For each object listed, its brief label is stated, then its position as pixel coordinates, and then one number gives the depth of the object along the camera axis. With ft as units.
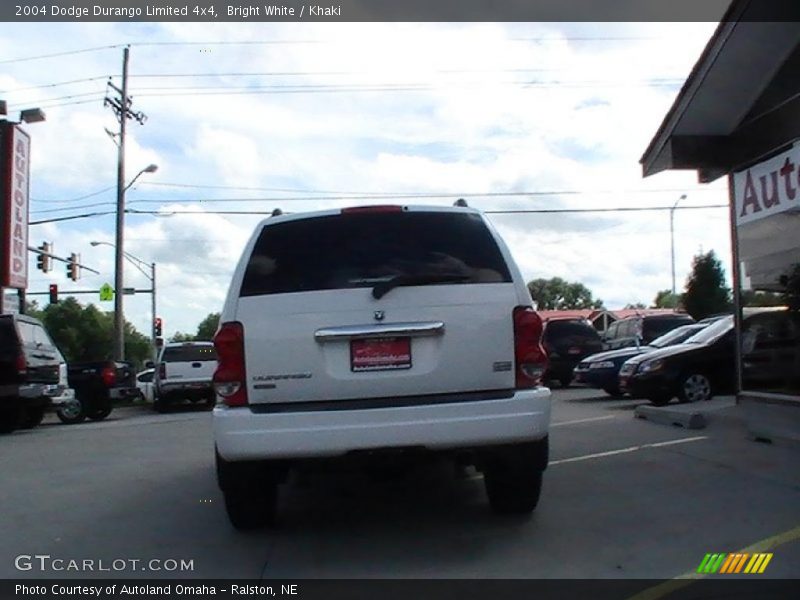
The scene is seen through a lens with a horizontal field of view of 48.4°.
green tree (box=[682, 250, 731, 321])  143.64
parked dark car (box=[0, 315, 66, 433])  50.04
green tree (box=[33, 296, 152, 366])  301.63
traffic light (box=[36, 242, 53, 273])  106.01
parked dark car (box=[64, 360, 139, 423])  63.00
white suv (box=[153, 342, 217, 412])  71.05
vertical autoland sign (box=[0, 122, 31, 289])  82.89
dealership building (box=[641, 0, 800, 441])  31.22
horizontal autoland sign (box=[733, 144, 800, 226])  30.89
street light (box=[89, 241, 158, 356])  158.20
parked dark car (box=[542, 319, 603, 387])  73.82
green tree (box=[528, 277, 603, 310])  414.00
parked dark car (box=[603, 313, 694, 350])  78.79
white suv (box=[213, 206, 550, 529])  17.22
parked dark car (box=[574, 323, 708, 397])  54.34
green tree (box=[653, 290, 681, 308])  343.46
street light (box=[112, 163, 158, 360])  105.09
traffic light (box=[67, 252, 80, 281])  117.29
